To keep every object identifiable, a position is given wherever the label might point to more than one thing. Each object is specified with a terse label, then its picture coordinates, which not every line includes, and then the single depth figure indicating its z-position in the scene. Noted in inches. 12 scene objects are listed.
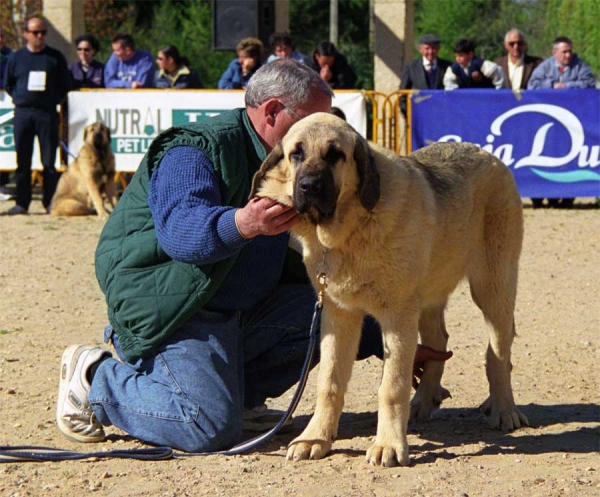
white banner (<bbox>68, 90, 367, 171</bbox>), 549.0
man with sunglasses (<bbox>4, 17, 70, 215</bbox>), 524.7
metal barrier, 542.6
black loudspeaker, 641.0
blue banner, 521.3
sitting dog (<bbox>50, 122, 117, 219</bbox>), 528.1
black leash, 176.1
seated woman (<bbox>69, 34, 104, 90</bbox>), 593.3
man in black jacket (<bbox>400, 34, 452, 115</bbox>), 553.3
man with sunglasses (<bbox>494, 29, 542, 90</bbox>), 554.3
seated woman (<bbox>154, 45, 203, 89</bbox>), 581.9
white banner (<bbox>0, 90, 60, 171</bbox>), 578.9
